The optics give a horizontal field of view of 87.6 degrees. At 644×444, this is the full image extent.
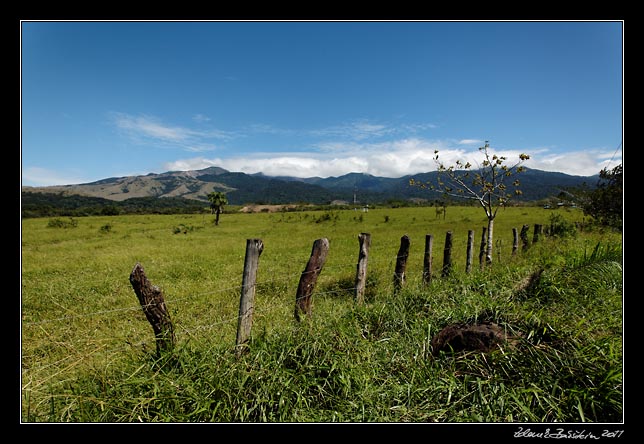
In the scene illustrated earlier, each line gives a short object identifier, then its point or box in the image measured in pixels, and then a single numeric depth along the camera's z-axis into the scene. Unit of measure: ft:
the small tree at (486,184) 32.60
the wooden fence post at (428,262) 25.70
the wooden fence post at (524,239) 43.38
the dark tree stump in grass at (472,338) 12.47
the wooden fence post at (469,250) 30.75
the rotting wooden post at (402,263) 23.56
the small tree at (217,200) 145.79
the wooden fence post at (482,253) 35.29
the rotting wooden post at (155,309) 11.73
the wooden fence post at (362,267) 20.90
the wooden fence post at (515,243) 40.45
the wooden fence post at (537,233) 46.49
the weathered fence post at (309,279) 16.47
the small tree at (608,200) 41.50
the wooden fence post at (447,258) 28.45
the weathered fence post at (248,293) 13.66
